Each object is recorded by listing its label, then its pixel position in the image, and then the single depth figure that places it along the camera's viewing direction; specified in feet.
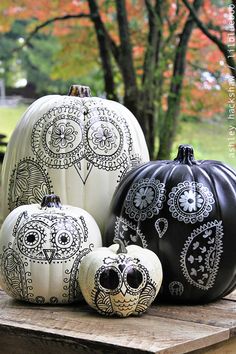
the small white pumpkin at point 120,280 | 6.29
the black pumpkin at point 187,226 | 6.54
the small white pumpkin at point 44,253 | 6.51
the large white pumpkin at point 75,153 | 7.04
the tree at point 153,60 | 14.95
